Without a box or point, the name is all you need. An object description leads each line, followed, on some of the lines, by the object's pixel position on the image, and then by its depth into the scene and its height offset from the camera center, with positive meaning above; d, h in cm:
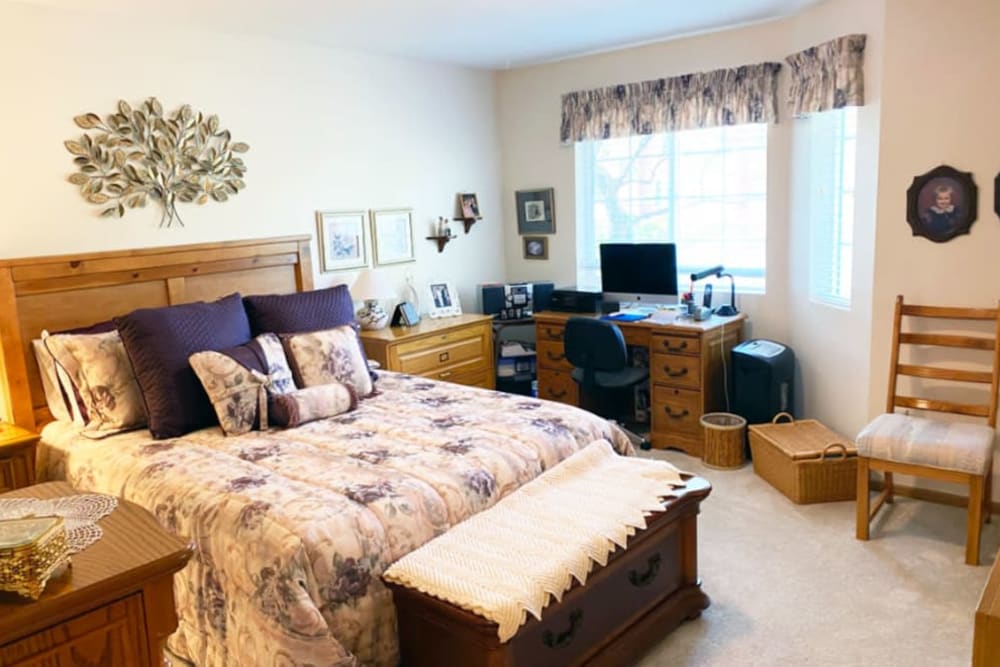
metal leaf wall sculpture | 334 +38
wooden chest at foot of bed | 197 -112
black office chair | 407 -72
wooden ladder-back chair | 288 -90
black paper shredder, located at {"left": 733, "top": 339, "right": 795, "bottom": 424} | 404 -88
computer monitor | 449 -31
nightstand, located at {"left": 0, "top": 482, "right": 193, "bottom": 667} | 107 -54
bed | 205 -78
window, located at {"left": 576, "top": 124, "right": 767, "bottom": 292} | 450 +14
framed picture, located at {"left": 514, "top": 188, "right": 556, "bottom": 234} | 529 +10
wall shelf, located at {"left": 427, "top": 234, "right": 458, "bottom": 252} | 501 -7
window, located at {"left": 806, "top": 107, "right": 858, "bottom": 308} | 387 +5
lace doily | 127 -48
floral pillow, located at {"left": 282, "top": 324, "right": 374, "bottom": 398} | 327 -54
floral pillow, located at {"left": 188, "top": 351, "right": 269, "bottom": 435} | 292 -59
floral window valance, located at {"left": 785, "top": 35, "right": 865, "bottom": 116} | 357 +67
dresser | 422 -69
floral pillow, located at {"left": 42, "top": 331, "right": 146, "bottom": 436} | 299 -53
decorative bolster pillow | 300 -68
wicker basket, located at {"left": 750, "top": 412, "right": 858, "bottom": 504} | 349 -117
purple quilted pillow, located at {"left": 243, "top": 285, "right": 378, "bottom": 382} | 349 -35
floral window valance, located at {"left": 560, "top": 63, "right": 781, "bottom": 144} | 425 +70
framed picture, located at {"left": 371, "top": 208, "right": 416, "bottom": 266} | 463 -2
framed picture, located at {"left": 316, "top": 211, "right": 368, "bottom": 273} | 433 -3
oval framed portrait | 324 +2
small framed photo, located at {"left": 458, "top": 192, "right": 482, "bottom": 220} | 516 +16
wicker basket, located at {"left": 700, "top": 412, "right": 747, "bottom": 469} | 400 -119
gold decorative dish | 107 -44
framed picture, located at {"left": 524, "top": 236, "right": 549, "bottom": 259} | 538 -15
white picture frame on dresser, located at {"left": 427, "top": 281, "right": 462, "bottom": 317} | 491 -46
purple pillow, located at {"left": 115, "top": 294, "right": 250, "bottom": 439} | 293 -47
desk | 416 -84
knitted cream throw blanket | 195 -90
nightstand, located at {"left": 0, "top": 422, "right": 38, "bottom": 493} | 294 -82
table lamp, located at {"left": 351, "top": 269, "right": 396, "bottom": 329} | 430 -33
